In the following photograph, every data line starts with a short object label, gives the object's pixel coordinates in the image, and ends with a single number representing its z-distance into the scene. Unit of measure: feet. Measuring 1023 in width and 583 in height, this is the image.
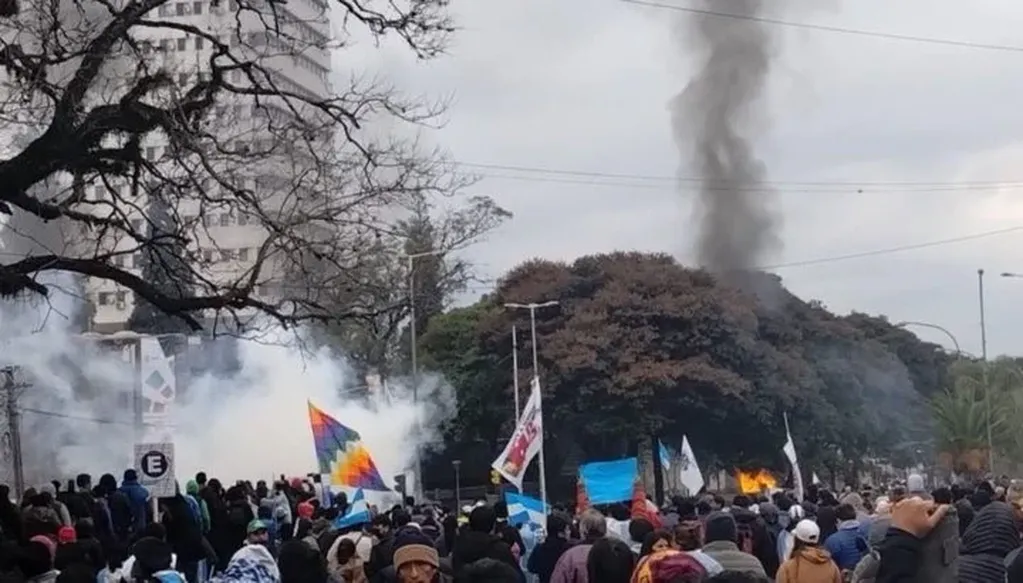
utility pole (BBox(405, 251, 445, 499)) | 158.30
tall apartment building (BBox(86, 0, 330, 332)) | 50.21
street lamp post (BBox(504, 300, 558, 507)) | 169.14
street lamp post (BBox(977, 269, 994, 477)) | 209.50
